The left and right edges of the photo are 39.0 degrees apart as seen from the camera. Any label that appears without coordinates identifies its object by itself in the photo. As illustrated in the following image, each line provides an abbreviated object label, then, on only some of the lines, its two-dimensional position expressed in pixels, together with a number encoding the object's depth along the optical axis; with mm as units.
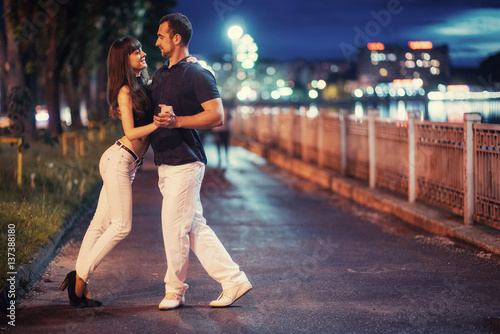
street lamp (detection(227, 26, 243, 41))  45406
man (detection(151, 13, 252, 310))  4910
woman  5062
